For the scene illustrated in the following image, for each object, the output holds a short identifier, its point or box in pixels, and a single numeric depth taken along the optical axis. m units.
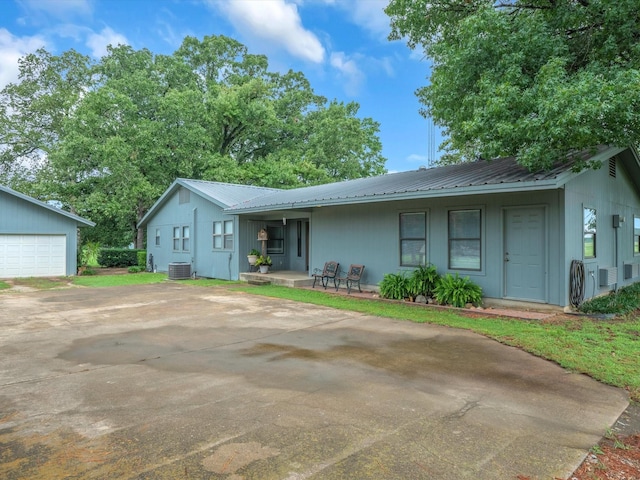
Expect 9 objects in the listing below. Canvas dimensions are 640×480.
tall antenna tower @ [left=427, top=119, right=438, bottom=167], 18.58
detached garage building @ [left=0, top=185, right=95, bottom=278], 16.75
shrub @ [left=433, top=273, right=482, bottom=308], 8.77
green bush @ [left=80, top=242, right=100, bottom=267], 19.97
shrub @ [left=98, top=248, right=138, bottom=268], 23.22
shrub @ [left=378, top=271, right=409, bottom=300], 10.02
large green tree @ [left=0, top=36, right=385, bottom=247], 22.61
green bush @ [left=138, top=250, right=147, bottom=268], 20.77
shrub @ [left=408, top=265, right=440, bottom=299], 9.55
